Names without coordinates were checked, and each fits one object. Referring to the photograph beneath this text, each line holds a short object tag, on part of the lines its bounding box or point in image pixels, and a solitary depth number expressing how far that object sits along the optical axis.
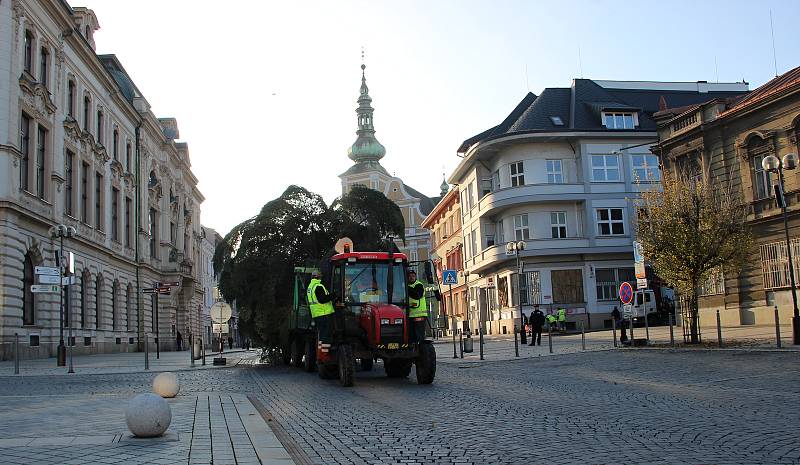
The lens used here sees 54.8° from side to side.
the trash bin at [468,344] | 26.67
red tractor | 15.62
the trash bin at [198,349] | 32.19
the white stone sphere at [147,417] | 7.98
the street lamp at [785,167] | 20.72
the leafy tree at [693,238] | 23.41
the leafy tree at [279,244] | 25.00
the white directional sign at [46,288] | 24.06
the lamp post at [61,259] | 27.86
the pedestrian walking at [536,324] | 30.92
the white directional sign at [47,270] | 24.14
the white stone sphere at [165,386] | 13.34
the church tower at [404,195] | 93.75
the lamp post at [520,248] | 31.64
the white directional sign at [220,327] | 28.25
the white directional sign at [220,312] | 27.14
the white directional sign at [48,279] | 23.81
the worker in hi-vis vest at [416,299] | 16.48
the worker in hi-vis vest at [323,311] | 16.52
